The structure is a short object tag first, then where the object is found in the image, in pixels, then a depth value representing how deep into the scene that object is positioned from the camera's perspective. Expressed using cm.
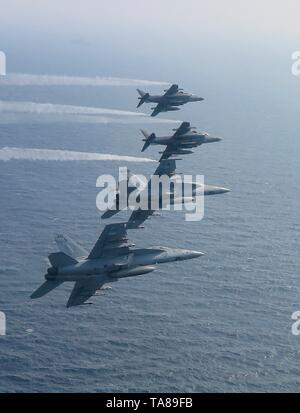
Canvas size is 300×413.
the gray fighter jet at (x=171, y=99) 16438
